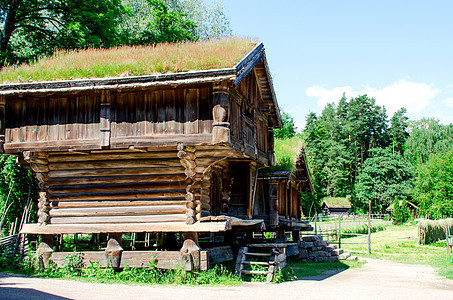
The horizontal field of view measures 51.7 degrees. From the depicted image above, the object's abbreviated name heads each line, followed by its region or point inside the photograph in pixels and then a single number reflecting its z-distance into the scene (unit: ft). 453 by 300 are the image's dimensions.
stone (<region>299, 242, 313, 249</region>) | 78.59
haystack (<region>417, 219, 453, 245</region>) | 116.06
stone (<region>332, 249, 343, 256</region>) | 79.08
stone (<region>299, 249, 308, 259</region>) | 78.69
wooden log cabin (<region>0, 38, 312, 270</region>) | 45.03
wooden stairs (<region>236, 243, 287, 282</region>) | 49.19
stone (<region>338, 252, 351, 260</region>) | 79.56
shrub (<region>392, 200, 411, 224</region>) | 204.64
